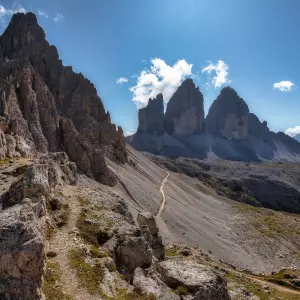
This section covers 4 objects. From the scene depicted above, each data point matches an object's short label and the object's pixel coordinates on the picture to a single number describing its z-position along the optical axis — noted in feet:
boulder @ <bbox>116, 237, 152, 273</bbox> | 76.13
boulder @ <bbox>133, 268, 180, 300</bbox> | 65.34
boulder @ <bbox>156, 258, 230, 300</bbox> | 70.74
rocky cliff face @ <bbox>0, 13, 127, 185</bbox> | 240.18
